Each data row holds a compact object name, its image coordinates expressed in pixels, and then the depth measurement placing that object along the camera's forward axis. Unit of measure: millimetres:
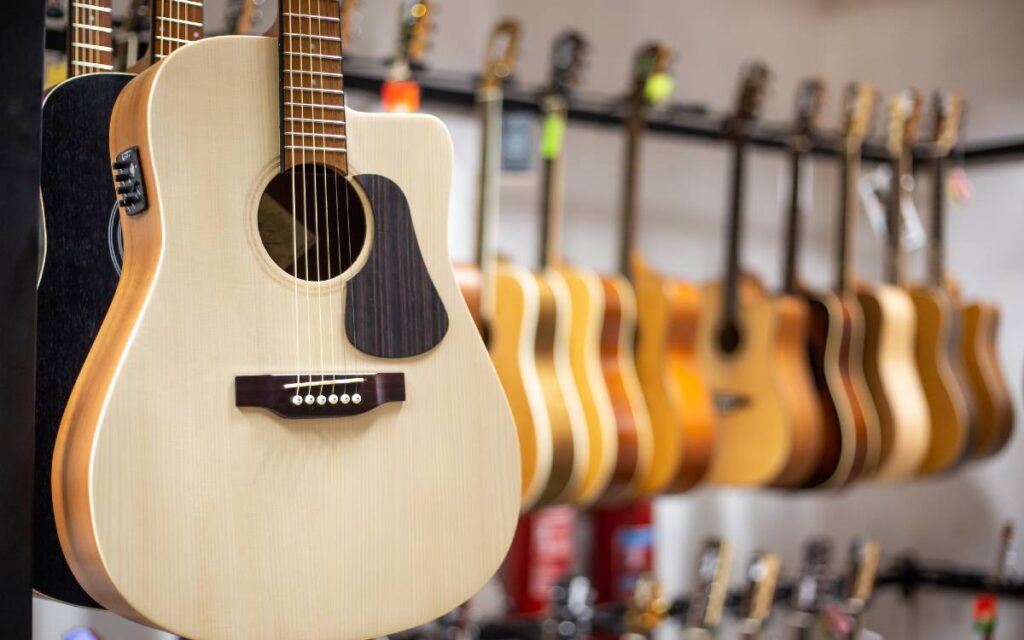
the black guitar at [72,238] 1246
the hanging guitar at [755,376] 2768
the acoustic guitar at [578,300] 2453
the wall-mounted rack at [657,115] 2500
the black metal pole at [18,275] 1007
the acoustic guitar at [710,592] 2930
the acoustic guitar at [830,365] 2832
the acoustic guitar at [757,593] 3000
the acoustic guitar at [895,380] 2969
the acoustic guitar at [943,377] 3072
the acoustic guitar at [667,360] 2617
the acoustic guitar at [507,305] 2336
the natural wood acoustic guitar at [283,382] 1080
